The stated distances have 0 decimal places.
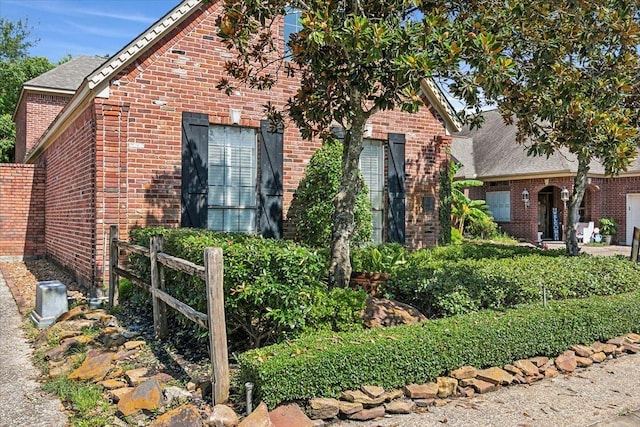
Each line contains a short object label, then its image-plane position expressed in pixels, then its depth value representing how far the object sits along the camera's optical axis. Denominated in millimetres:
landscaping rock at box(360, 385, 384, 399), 4055
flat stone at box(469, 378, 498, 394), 4523
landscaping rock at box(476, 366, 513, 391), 4637
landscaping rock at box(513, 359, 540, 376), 4891
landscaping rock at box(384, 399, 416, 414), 4059
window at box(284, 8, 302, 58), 9758
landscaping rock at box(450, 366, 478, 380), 4570
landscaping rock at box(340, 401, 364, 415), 3910
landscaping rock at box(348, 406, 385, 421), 3914
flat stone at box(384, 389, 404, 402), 4146
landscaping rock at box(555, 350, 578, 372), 5176
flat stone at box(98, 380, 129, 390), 4403
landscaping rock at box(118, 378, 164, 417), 3904
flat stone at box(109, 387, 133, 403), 4129
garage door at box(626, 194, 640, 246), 20719
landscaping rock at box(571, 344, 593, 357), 5465
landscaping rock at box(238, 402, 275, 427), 3477
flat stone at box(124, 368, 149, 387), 4457
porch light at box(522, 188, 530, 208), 21391
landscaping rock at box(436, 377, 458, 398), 4383
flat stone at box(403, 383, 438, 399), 4250
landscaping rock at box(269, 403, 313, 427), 3590
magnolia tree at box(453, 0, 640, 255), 5668
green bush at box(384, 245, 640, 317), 6117
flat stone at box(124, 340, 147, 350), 5443
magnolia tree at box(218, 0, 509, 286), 4754
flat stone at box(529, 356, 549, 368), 5125
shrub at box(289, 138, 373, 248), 8992
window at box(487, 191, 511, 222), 22484
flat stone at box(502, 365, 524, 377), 4851
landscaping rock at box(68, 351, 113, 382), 4629
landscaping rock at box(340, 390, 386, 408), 3992
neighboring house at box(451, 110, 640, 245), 20625
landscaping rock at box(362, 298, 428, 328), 5520
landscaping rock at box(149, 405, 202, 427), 3553
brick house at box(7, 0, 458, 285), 8047
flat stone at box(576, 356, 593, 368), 5355
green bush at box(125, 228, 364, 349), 4375
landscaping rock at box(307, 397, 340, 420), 3848
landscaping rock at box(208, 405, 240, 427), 3604
